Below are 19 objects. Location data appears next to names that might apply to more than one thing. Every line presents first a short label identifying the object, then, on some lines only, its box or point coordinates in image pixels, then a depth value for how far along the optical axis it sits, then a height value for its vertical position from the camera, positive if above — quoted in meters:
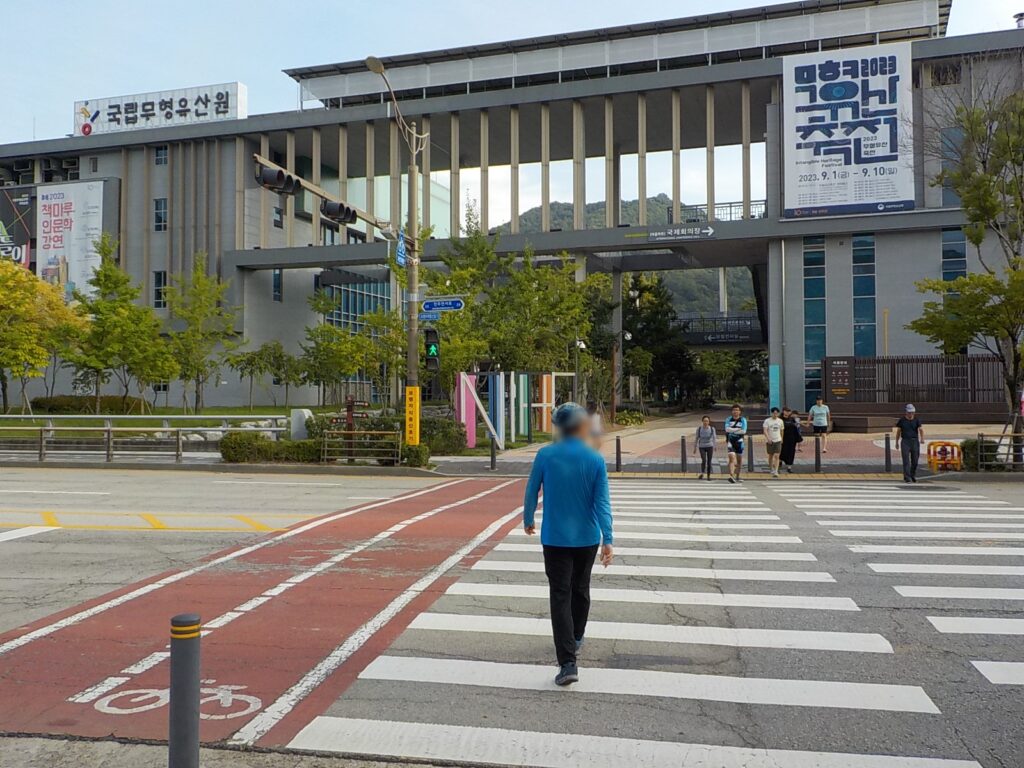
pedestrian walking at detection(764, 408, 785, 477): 20.19 -0.96
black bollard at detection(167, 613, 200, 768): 3.80 -1.34
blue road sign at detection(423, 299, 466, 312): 21.91 +2.56
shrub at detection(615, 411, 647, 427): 45.87 -1.05
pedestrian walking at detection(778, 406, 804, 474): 21.67 -1.08
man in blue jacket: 5.59 -0.82
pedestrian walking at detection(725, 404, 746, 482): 19.69 -0.99
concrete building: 40.06 +14.12
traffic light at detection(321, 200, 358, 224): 17.56 +4.13
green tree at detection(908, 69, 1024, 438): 20.00 +4.48
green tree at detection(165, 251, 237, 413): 40.50 +4.37
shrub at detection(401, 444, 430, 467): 22.22 -1.45
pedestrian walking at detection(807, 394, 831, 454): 24.09 -0.54
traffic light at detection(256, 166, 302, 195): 15.01 +4.12
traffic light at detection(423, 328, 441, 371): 22.44 +1.49
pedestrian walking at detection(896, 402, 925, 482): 18.80 -0.96
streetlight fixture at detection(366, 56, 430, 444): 21.84 +3.03
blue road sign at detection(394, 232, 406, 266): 20.67 +3.69
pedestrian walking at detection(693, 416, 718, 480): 20.16 -1.08
